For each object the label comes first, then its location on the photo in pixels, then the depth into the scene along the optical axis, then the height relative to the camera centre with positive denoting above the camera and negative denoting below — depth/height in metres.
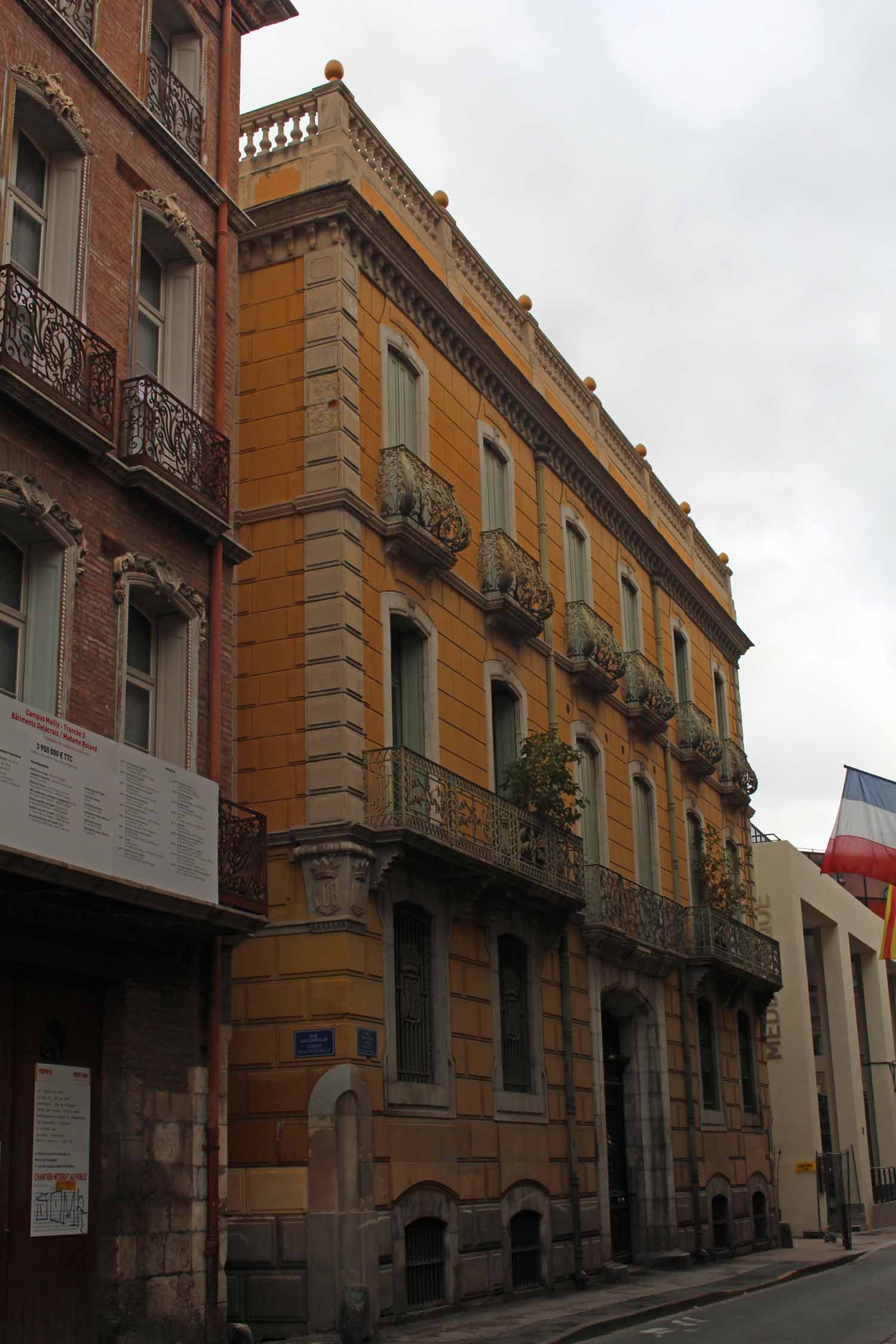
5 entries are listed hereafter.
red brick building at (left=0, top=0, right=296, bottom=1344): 13.18 +3.88
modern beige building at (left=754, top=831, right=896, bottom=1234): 41.12 +2.30
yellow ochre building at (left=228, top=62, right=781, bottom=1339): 17.91 +4.11
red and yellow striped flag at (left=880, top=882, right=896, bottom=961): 41.88 +4.85
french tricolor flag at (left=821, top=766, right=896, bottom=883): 36.44 +6.57
